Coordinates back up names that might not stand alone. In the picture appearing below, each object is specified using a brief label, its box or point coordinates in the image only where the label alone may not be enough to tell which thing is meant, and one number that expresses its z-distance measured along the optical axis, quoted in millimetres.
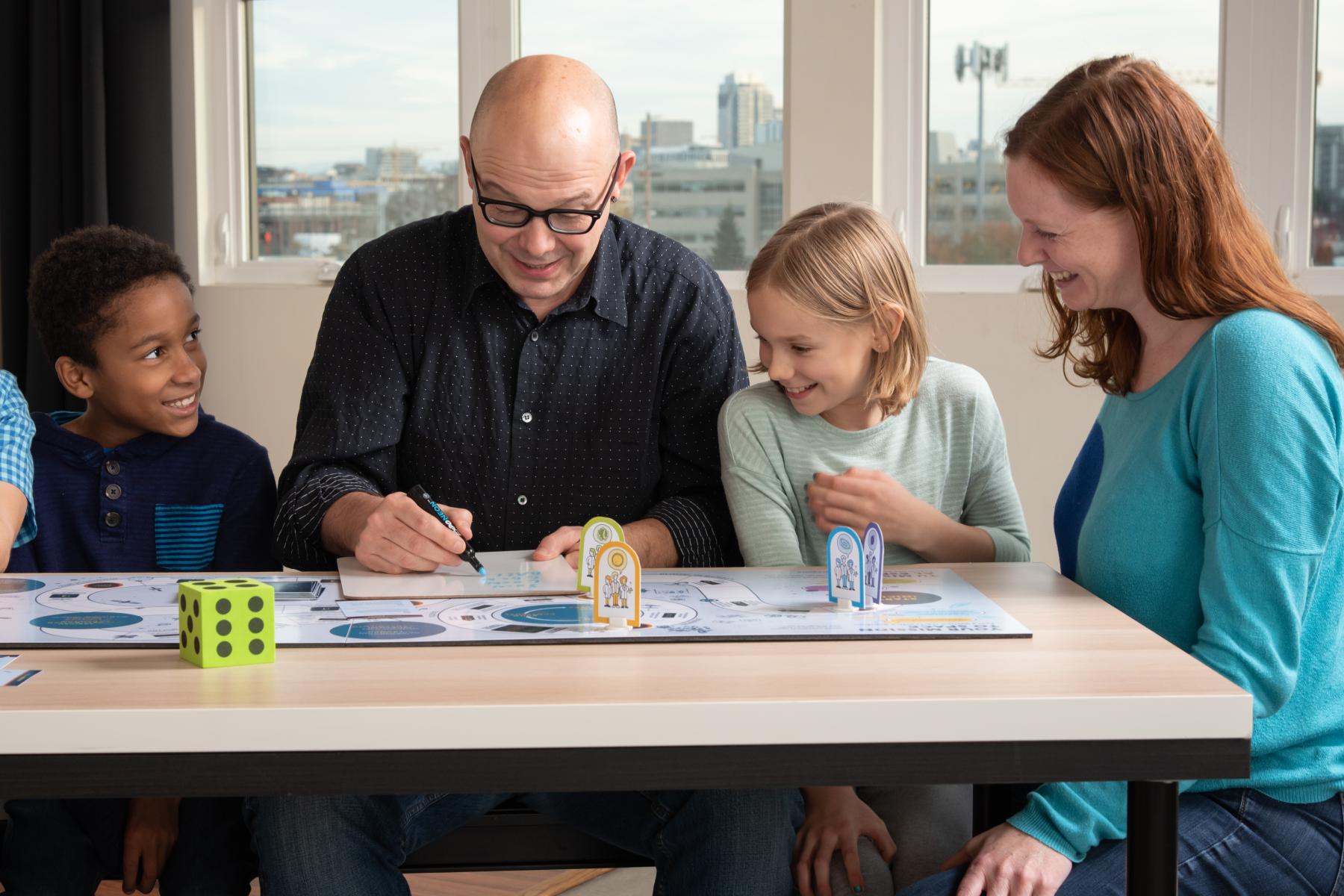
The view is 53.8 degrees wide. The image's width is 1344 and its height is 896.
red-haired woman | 1154
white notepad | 1323
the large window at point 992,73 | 3133
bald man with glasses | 1674
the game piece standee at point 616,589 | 1182
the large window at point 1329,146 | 3000
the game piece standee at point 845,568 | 1247
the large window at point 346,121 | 3695
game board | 1137
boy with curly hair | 1809
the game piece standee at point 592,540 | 1322
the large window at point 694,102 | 3484
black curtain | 3492
